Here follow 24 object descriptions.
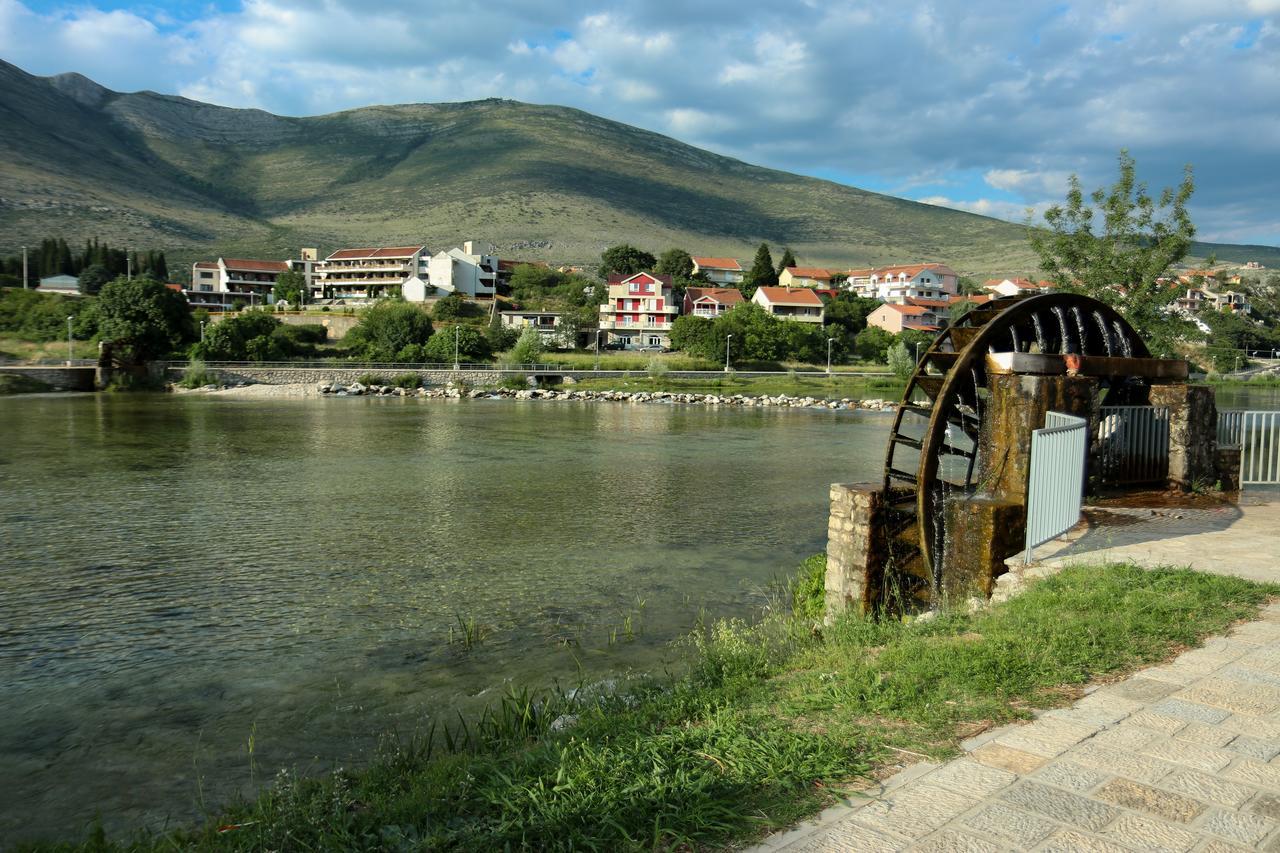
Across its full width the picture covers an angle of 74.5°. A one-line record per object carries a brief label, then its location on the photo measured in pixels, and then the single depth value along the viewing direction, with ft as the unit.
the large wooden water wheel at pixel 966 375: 40.47
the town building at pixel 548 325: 322.96
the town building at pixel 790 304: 361.92
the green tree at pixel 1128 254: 79.36
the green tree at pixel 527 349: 280.10
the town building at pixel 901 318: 365.81
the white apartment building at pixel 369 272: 407.64
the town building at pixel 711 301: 362.94
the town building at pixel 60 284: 364.79
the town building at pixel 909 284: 453.17
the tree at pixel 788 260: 471.62
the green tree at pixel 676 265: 462.19
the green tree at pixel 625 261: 460.96
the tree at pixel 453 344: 290.56
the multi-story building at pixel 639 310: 355.15
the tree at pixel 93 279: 355.15
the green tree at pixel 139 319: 257.14
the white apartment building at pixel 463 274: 400.06
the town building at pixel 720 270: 495.00
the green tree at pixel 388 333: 295.89
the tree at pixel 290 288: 382.59
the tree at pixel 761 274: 422.00
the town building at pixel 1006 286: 432.58
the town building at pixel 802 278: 444.55
